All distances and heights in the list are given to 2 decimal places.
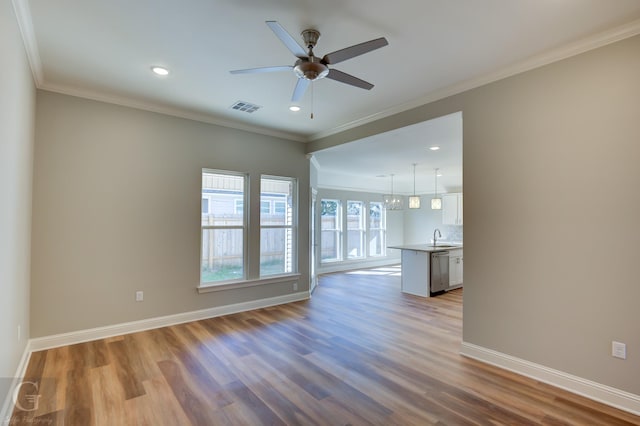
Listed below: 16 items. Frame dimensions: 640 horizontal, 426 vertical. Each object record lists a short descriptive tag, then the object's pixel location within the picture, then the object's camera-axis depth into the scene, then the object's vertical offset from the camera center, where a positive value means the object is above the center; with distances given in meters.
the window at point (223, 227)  4.62 -0.12
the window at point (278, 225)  5.24 -0.10
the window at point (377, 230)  9.96 -0.34
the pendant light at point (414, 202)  7.53 +0.43
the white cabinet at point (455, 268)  6.54 -1.05
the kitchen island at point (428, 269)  5.99 -1.01
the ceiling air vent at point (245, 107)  3.99 +1.50
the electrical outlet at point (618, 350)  2.36 -1.00
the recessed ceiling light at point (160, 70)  3.08 +1.50
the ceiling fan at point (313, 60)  2.04 +1.16
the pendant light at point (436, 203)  7.84 +0.42
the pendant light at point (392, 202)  7.94 +0.45
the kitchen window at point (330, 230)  8.77 -0.32
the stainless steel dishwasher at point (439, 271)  6.05 -1.03
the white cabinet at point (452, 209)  9.23 +0.33
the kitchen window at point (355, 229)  9.34 -0.30
